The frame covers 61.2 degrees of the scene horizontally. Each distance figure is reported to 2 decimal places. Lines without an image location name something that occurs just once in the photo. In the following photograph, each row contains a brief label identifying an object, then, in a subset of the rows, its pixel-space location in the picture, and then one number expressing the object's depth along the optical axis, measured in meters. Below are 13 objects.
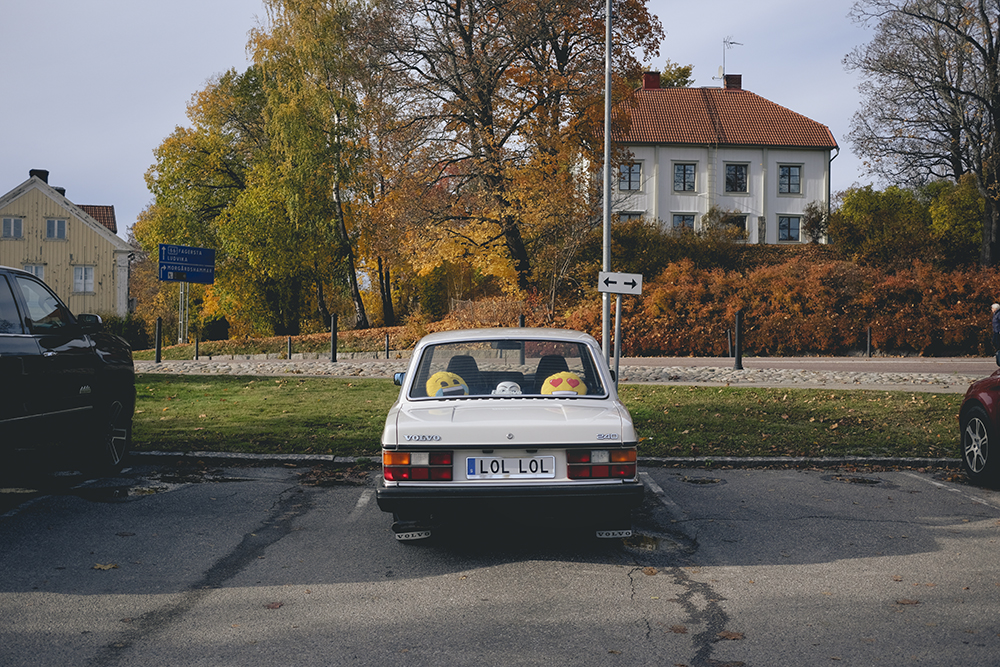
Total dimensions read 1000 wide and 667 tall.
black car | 6.16
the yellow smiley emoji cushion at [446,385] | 5.92
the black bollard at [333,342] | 23.66
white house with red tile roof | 49.25
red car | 7.61
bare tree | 31.62
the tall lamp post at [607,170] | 16.41
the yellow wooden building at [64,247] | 50.03
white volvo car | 5.08
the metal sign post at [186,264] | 35.03
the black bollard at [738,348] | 19.92
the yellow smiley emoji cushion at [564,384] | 6.01
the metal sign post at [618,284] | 13.97
